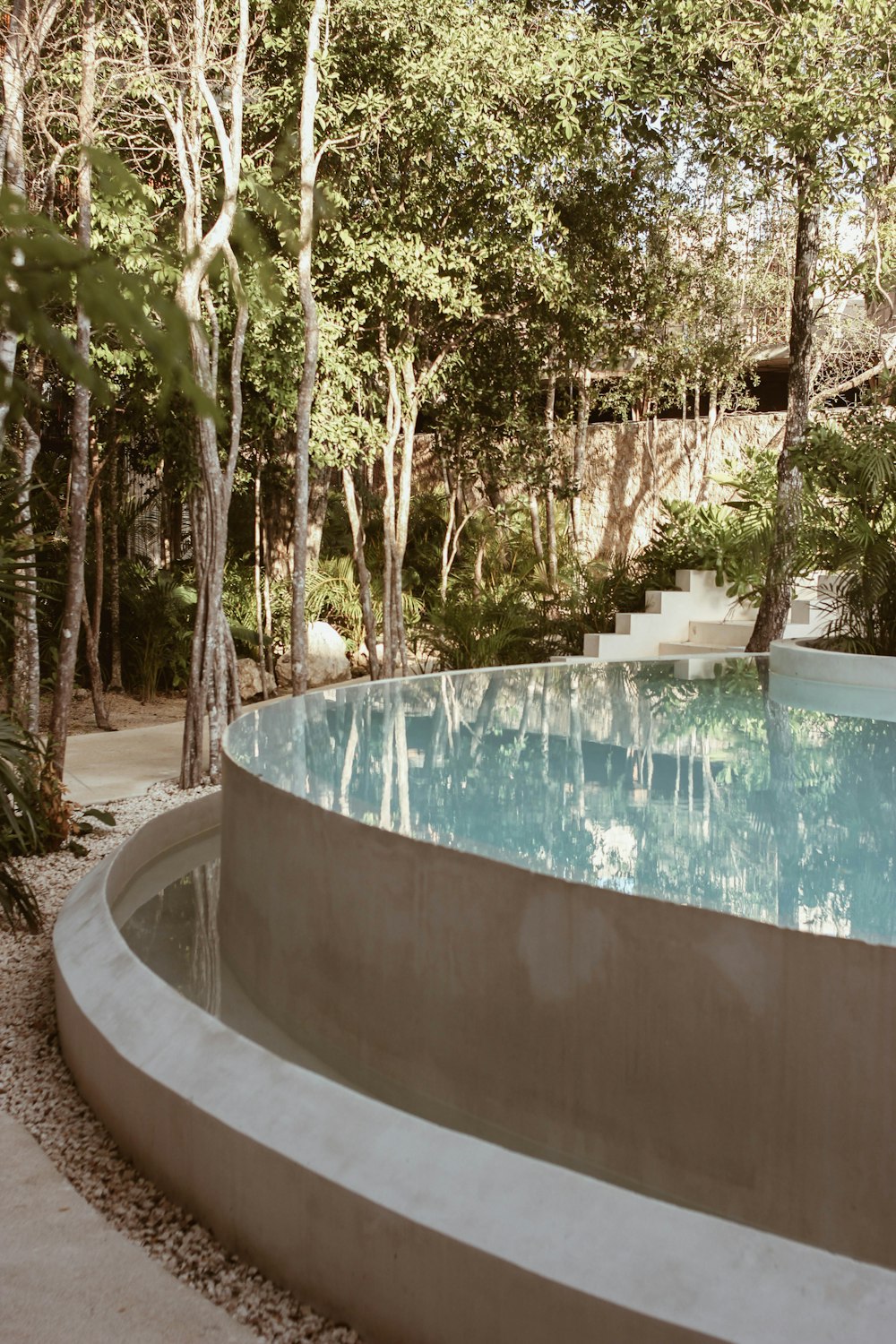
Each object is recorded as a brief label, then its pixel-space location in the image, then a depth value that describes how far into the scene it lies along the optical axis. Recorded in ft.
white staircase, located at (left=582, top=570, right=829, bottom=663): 37.45
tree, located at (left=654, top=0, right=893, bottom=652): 27.66
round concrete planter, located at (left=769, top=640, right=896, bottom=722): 20.84
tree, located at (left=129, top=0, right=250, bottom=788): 22.49
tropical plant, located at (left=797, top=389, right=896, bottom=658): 24.93
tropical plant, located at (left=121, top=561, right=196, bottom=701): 38.27
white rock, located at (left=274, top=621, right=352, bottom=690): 41.34
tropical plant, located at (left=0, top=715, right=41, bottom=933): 13.64
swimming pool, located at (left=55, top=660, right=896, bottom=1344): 6.18
